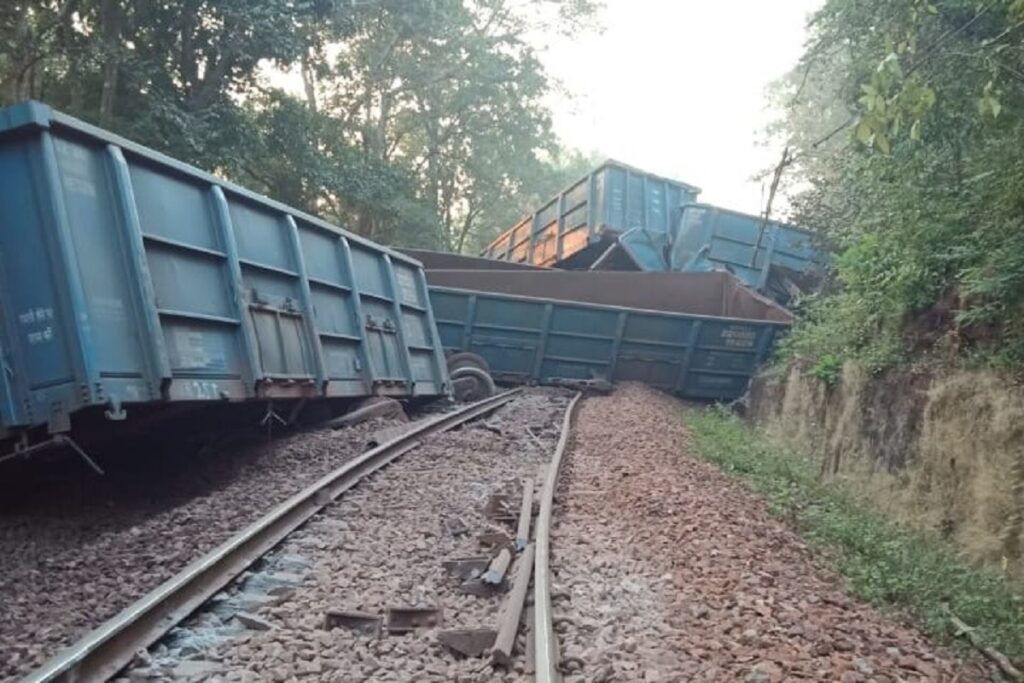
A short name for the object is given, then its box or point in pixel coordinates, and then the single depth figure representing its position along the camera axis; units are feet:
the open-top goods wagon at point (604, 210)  67.10
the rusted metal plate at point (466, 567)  15.28
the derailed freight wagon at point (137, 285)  18.04
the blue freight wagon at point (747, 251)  66.80
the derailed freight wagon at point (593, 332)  52.29
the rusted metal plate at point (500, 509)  19.48
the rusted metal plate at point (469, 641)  11.76
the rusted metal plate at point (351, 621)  12.88
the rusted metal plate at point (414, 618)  12.92
